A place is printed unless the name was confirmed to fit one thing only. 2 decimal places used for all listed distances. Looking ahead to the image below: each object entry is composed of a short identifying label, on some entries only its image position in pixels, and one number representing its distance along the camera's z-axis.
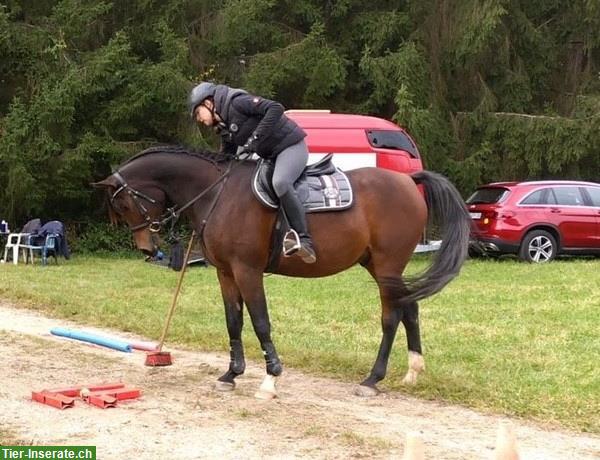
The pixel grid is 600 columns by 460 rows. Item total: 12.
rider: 6.66
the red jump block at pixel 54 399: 6.21
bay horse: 6.79
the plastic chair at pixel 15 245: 17.78
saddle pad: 6.78
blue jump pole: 8.29
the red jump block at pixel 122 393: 6.46
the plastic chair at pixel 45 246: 17.67
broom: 7.79
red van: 17.97
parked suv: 17.17
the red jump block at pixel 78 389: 6.51
